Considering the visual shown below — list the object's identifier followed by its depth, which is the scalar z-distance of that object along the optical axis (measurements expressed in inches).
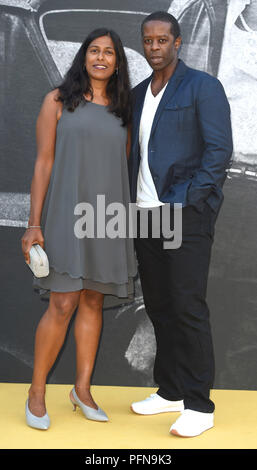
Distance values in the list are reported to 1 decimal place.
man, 104.8
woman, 105.8
